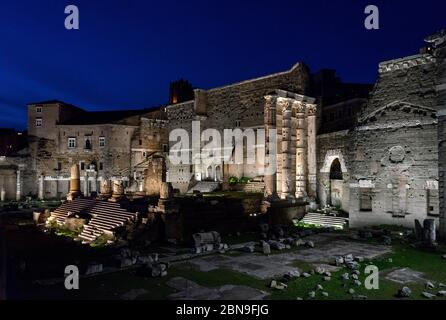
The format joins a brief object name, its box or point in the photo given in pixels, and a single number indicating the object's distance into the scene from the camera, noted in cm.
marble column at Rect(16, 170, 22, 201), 3919
